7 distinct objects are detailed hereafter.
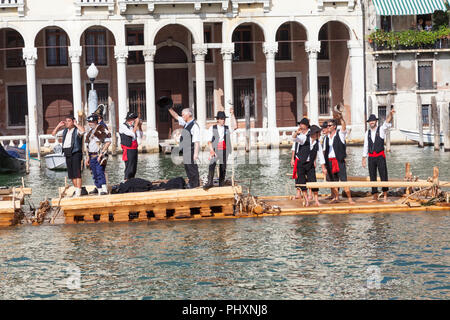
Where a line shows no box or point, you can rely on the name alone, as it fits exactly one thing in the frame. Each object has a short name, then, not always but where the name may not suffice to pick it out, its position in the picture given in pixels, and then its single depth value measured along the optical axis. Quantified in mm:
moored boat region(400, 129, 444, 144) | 39562
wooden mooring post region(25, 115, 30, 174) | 30503
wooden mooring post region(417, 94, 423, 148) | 38594
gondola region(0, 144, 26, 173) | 30484
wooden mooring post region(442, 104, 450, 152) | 35219
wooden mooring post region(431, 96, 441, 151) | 36125
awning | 42625
